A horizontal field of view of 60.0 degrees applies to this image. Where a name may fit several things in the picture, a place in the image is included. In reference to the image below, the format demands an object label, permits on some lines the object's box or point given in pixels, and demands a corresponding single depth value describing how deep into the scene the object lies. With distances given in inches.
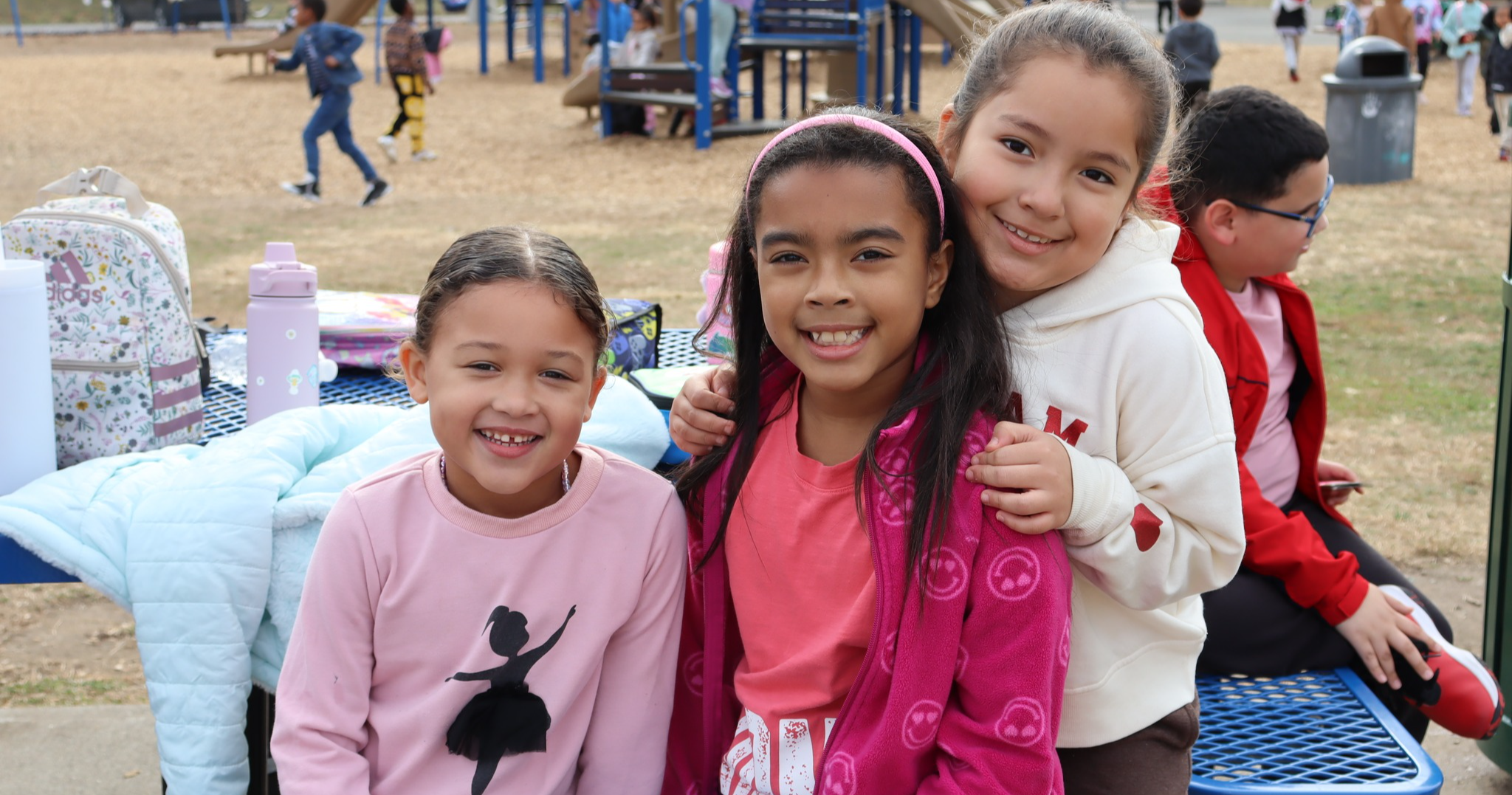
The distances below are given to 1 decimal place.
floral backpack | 90.0
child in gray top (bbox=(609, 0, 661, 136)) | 601.3
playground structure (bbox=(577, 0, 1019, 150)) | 530.3
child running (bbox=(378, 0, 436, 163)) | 541.6
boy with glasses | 88.4
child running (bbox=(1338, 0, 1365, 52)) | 770.2
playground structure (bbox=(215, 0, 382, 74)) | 822.5
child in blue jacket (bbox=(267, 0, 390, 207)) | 457.7
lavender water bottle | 96.5
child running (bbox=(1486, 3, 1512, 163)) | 585.3
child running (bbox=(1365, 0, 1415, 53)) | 675.4
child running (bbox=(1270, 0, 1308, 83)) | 764.0
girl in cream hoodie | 64.8
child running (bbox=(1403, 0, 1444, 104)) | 737.6
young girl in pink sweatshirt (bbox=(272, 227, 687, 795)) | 69.1
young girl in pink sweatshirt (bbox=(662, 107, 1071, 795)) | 63.2
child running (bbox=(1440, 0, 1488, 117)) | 632.4
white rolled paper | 81.7
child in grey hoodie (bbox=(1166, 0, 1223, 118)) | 512.1
